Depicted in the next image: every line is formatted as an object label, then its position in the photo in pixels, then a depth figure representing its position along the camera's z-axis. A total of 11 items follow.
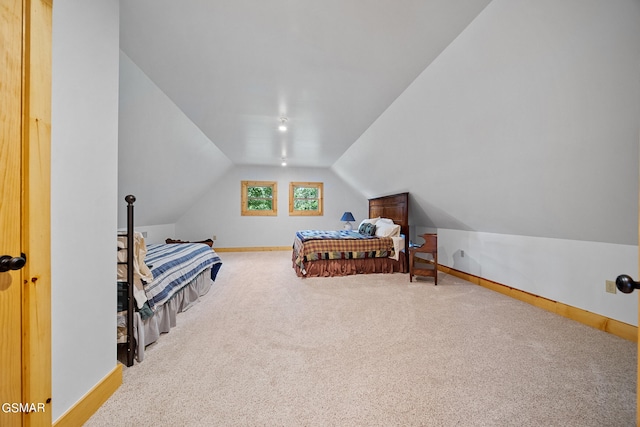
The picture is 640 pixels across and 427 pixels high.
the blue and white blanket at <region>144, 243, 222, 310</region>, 2.01
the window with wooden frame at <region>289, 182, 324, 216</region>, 7.23
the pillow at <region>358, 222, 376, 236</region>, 4.97
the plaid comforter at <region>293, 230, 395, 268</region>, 4.22
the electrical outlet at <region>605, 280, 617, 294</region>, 2.28
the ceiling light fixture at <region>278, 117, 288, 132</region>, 3.46
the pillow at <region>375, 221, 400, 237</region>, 4.62
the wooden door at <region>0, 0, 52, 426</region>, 0.88
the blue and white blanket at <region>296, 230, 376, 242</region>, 4.43
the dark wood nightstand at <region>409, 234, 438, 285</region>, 3.75
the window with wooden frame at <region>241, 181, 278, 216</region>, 7.01
